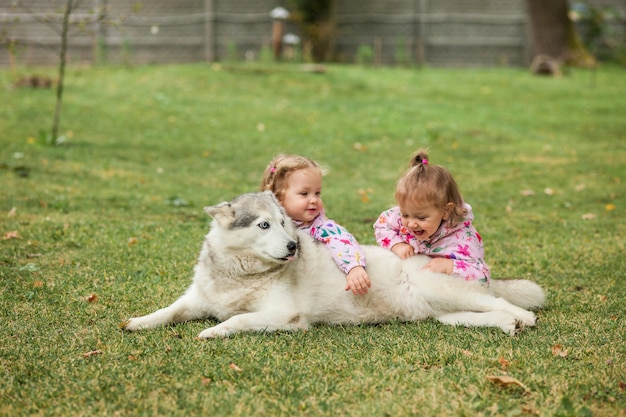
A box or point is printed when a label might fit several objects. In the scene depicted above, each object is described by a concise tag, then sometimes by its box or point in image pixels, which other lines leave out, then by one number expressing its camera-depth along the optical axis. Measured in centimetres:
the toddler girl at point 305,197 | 506
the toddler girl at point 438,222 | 507
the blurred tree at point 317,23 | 2484
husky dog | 459
